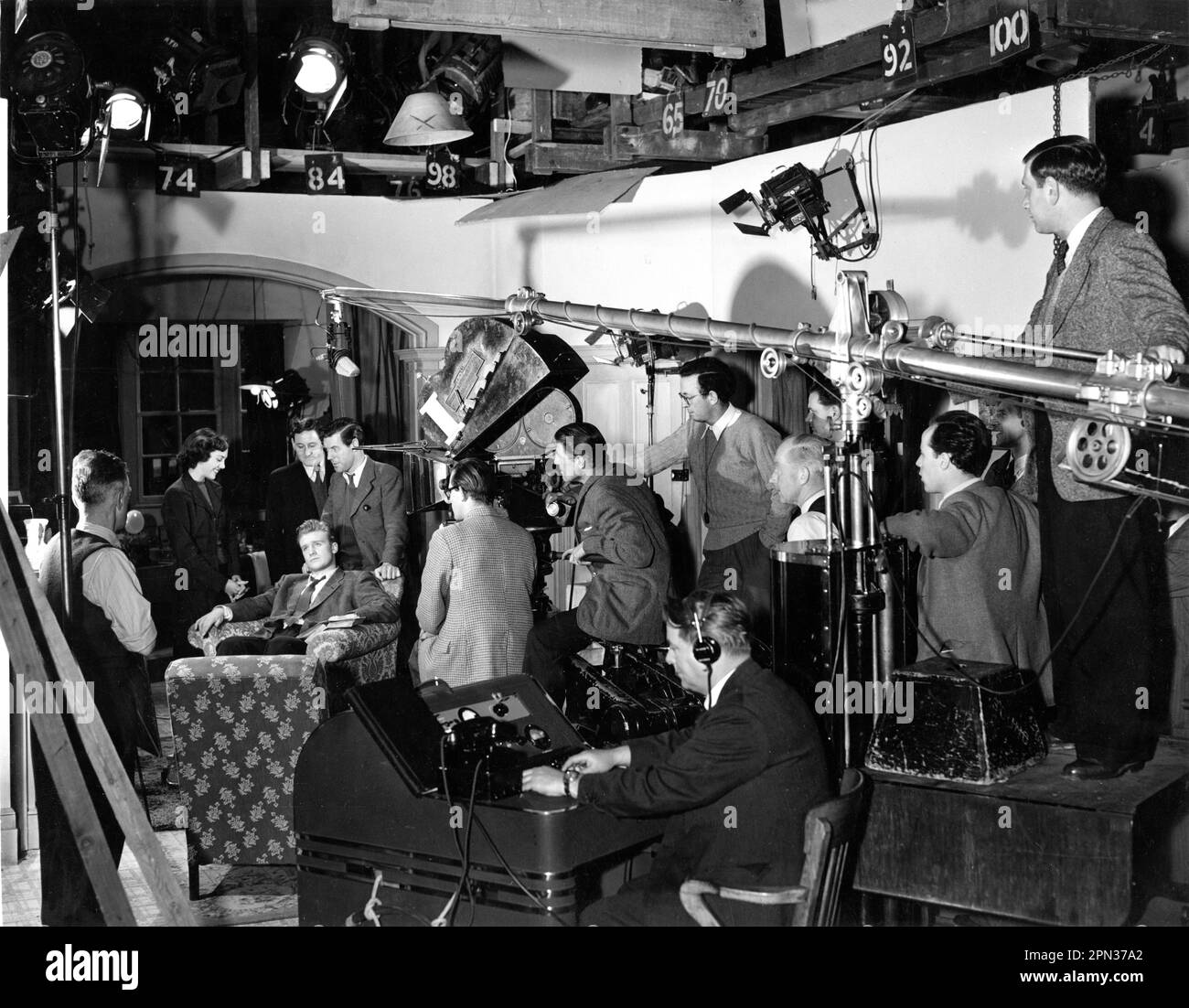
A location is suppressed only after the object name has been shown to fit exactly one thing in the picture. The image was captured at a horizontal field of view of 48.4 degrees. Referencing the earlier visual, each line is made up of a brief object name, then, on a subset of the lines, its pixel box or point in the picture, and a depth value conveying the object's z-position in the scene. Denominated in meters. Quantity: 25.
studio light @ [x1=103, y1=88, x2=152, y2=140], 6.79
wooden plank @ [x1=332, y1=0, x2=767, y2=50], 4.41
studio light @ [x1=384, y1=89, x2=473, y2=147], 6.87
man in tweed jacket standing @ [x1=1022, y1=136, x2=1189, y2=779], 3.45
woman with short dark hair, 7.04
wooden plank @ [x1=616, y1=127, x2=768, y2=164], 6.69
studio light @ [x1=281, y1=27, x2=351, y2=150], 6.36
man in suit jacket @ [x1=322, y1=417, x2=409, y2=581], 6.91
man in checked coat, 5.32
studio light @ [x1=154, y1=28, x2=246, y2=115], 7.43
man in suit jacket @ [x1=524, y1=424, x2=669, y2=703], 5.52
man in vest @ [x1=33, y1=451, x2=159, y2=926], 4.52
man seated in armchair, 6.00
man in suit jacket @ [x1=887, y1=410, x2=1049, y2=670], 4.09
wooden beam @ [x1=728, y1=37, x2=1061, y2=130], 5.09
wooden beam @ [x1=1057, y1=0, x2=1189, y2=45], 4.54
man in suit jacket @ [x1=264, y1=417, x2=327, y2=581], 7.27
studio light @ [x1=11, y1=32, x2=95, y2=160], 4.79
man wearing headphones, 3.15
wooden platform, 3.13
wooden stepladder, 3.23
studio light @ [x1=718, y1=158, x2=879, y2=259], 5.34
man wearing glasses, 5.92
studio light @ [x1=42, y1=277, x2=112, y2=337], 6.07
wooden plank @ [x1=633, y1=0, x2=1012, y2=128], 4.92
